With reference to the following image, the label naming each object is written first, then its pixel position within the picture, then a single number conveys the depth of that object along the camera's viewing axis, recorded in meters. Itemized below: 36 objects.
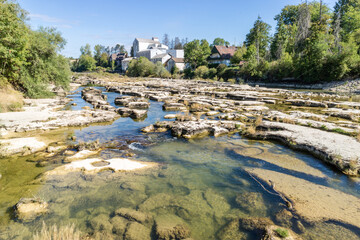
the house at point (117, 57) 134.99
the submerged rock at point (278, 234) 4.18
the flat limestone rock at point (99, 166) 7.17
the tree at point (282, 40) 61.64
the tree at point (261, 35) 71.69
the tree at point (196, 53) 85.19
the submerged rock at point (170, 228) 4.53
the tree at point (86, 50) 136.00
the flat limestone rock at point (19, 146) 8.40
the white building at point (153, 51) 105.54
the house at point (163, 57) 103.06
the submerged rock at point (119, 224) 4.64
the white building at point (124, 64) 117.29
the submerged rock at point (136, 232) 4.49
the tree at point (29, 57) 15.15
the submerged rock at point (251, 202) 5.42
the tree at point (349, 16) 57.50
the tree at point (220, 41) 130.62
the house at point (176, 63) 95.66
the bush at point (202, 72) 74.12
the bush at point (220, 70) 70.11
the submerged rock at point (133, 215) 5.04
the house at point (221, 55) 86.75
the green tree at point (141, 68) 81.50
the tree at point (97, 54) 136.00
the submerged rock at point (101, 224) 4.70
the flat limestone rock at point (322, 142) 7.31
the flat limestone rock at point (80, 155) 8.10
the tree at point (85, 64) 112.97
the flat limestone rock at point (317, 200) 5.02
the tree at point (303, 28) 56.25
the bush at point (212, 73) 71.60
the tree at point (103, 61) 134.50
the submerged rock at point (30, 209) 4.97
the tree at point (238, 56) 76.38
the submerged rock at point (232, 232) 4.55
